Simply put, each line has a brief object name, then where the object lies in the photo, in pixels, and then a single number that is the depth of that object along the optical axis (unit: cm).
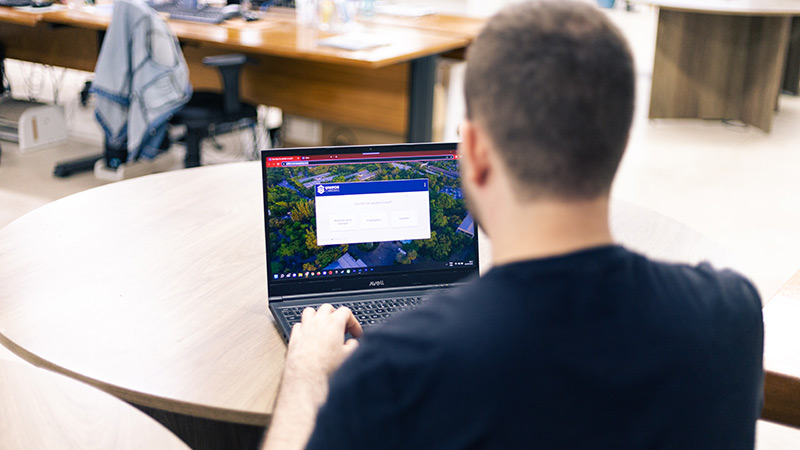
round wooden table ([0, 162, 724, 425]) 111
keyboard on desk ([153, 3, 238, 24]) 397
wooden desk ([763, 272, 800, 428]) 130
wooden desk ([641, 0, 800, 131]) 532
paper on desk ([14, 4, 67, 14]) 406
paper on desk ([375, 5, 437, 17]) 454
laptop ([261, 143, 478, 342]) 133
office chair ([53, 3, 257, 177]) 346
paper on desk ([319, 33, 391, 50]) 338
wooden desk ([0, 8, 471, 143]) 351
